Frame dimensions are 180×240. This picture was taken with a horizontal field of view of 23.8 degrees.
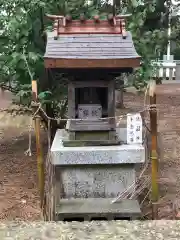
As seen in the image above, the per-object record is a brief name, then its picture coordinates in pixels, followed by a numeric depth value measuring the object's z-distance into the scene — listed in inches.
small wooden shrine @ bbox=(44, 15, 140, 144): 183.5
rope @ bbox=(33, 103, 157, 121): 178.1
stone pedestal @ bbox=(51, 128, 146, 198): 195.9
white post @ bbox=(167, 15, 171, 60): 516.3
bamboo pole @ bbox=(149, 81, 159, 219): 175.3
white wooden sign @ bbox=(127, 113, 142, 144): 194.1
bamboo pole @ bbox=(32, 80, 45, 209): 177.3
